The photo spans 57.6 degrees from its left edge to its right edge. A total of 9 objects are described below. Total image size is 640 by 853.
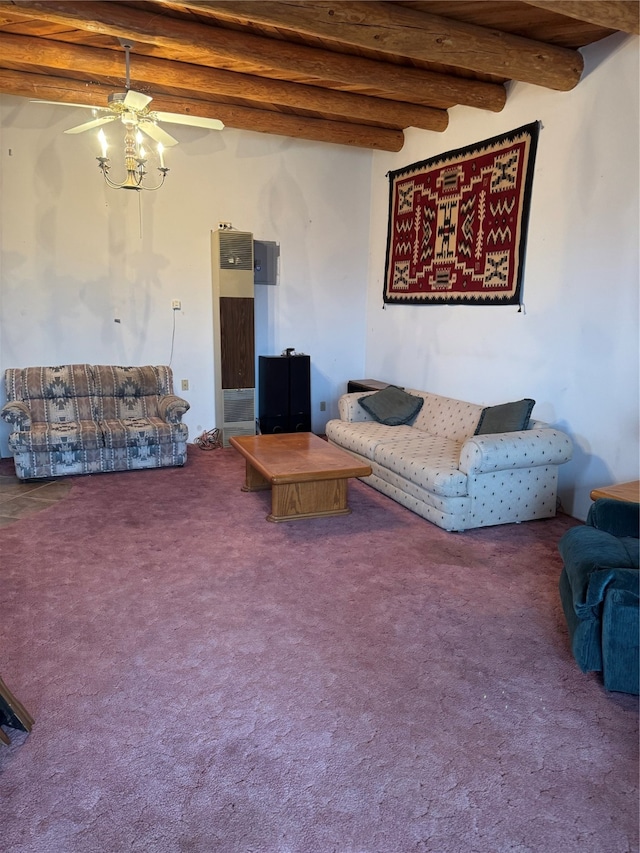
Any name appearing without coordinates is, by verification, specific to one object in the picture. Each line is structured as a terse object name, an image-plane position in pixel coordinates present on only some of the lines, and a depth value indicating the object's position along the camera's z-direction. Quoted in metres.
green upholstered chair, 2.04
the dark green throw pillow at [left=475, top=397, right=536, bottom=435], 3.81
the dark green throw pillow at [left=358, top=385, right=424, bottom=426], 5.00
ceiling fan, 3.11
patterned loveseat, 4.43
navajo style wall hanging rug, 4.17
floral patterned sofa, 3.53
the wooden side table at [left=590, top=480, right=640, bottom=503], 2.63
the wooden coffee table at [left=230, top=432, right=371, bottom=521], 3.57
